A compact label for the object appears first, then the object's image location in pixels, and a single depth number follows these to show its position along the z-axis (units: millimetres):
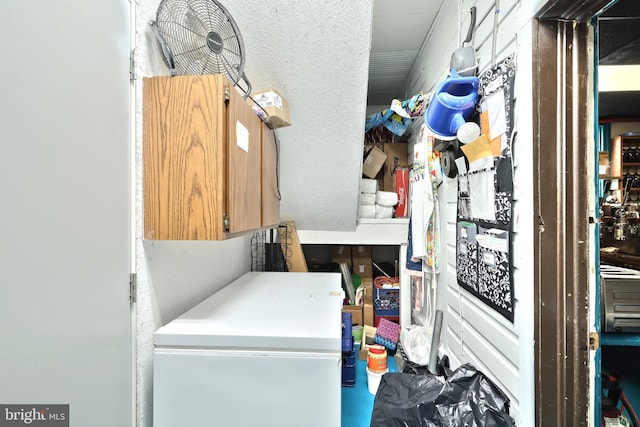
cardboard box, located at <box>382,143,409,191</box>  3238
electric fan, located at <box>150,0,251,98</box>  1068
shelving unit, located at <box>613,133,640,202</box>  2361
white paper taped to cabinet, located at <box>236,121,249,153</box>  1130
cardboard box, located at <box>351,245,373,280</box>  3358
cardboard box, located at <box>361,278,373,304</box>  3108
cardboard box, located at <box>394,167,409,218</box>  2945
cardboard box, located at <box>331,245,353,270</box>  3467
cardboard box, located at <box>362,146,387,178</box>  3121
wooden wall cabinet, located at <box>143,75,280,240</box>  978
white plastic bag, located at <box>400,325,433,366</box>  2109
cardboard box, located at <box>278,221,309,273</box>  2719
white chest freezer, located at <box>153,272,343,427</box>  972
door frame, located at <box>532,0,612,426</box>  986
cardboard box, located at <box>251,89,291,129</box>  1559
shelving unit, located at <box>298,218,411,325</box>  2838
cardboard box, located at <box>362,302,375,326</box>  3010
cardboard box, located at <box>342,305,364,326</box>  3010
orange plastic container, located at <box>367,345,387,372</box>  2240
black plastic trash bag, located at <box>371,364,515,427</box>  1035
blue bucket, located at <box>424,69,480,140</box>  1305
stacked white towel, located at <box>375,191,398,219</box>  2906
